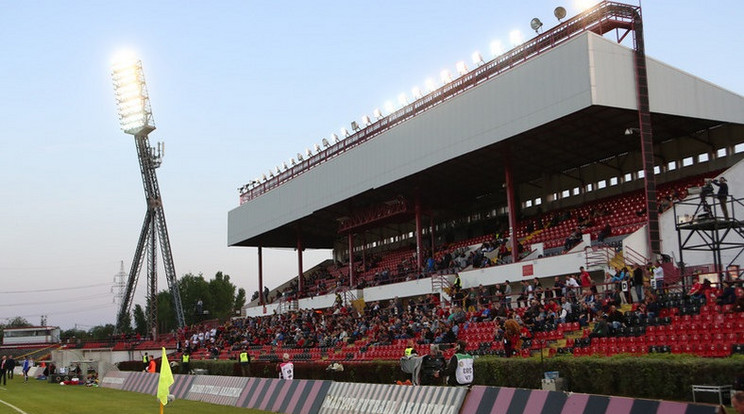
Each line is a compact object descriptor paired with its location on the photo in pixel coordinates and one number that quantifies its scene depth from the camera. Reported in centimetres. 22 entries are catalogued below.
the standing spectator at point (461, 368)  1788
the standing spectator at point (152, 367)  3767
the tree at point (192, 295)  14512
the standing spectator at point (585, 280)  2914
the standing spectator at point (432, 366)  1881
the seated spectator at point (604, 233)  3462
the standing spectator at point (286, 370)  2764
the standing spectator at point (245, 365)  3653
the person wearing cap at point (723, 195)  2733
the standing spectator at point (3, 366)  4780
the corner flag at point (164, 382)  1855
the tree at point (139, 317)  14600
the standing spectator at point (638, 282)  2611
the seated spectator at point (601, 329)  2412
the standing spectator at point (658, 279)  2570
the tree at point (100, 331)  16708
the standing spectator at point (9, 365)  4940
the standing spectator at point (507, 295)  3328
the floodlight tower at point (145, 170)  7750
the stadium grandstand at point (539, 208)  2722
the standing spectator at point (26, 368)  5462
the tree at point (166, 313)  14300
